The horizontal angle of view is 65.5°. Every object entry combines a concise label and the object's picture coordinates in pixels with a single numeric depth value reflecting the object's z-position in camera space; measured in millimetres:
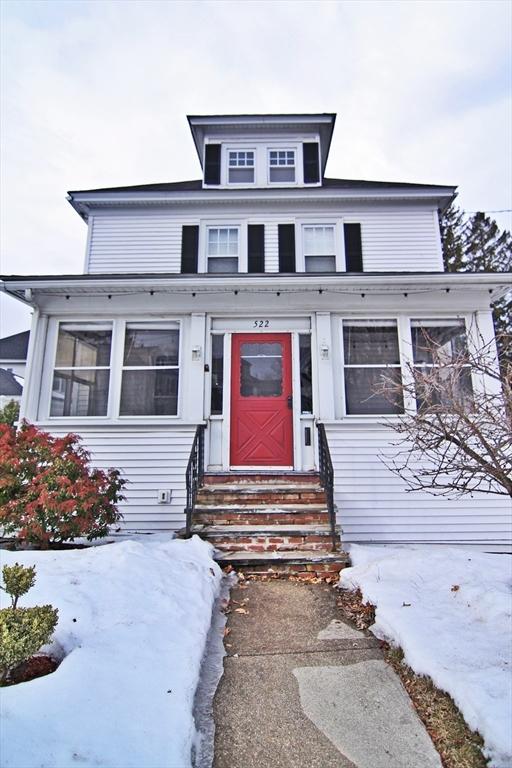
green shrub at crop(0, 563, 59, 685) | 2092
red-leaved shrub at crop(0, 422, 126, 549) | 4242
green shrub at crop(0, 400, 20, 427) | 12150
